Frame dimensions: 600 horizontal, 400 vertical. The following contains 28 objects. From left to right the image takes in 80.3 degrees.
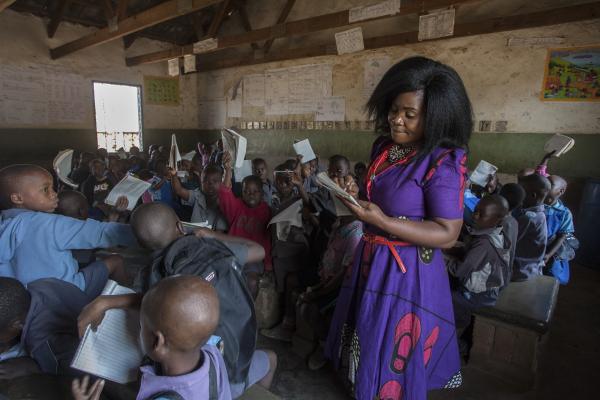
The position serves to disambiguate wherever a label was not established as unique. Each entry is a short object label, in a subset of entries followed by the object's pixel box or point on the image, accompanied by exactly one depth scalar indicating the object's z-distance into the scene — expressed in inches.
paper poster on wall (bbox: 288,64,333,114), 274.4
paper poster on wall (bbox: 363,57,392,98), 242.5
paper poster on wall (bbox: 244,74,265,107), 315.6
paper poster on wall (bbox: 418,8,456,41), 146.2
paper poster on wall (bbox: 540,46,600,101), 169.9
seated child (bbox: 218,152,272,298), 104.7
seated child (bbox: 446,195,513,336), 72.7
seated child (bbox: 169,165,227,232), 106.8
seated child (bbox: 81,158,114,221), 140.3
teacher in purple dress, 45.4
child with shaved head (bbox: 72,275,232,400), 33.8
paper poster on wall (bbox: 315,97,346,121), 267.3
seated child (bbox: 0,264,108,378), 51.7
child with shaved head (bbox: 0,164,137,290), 60.3
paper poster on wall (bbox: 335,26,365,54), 166.4
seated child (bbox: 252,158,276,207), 150.0
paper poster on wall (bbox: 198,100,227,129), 352.5
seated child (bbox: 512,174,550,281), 97.7
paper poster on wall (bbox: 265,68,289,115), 299.1
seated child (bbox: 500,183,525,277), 96.6
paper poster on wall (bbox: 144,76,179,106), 328.8
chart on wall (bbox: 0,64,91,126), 250.1
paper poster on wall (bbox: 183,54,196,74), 244.4
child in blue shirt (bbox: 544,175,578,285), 113.4
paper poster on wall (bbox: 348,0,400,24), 143.2
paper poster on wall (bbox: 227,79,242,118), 332.5
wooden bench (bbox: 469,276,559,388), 74.0
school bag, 46.2
